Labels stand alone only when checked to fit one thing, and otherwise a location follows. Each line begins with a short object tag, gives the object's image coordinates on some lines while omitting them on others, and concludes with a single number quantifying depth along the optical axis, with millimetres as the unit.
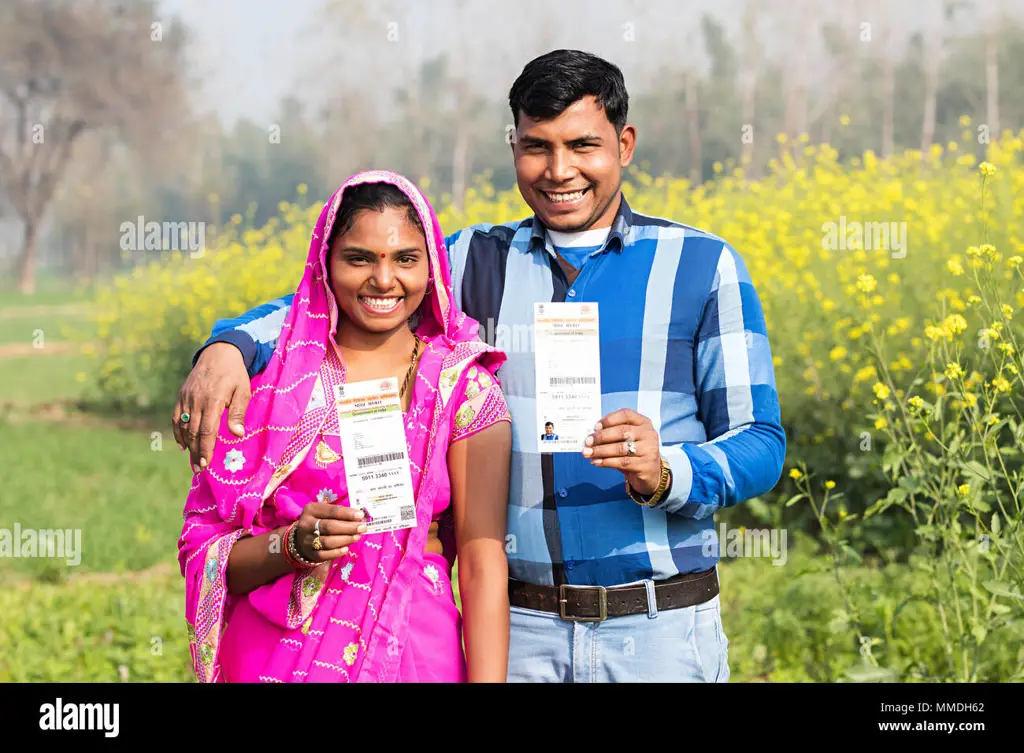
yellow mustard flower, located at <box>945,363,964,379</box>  2967
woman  2168
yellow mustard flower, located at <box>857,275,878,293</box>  3264
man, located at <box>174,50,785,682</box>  2281
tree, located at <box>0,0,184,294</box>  10852
